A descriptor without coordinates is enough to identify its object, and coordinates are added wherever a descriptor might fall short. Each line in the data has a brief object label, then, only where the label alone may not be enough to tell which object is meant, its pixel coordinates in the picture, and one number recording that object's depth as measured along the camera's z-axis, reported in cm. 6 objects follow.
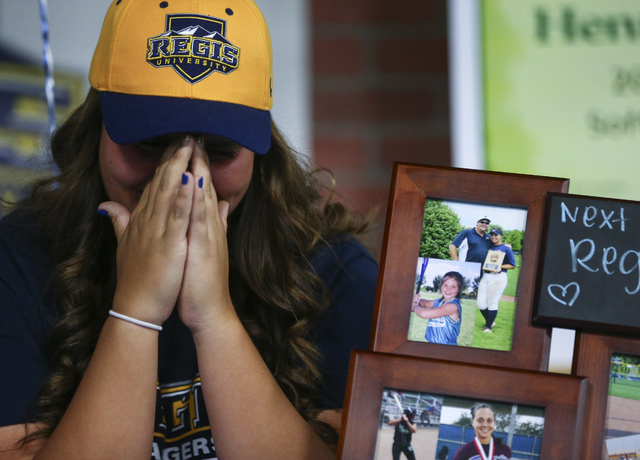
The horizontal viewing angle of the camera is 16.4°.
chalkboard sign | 218
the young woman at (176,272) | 228
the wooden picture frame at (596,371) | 216
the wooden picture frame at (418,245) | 219
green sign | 294
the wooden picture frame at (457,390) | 214
